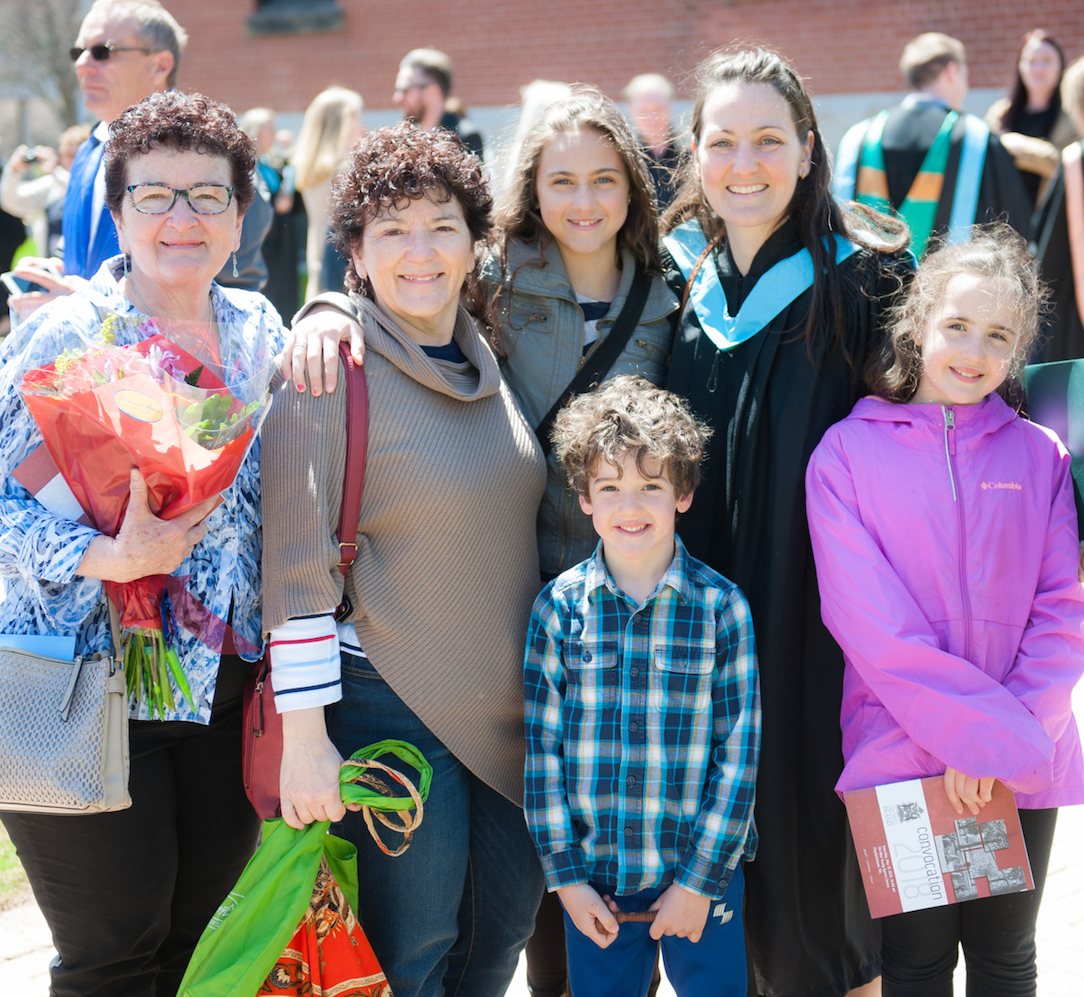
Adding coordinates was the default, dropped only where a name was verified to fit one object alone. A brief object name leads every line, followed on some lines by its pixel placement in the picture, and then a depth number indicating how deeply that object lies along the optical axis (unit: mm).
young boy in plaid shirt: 2271
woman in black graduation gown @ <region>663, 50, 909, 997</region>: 2553
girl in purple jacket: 2311
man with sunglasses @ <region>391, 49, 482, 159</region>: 7289
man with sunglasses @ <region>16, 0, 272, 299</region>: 3500
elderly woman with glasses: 2049
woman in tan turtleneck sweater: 2170
